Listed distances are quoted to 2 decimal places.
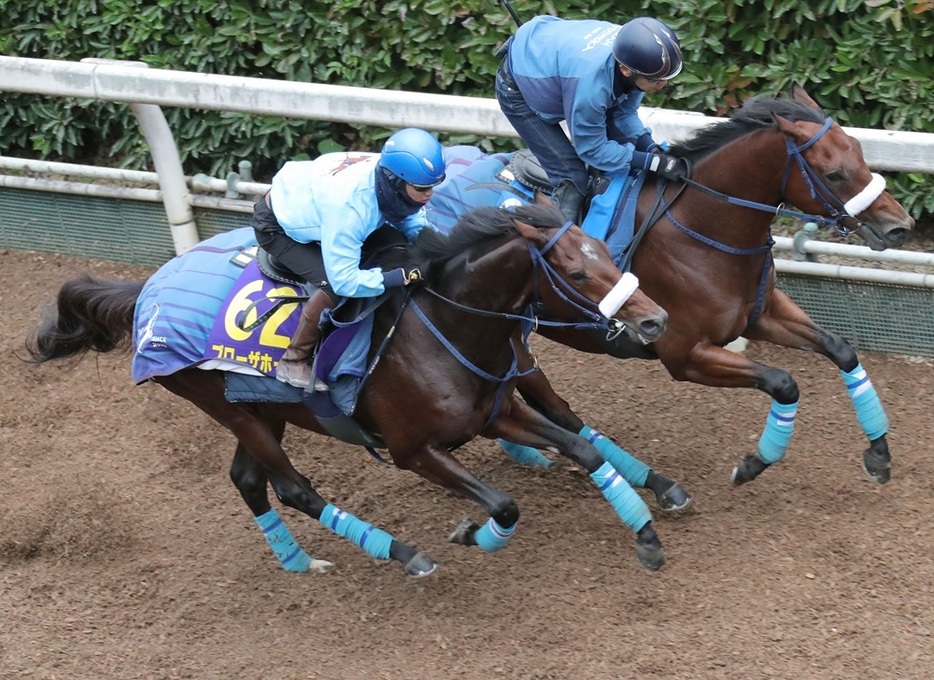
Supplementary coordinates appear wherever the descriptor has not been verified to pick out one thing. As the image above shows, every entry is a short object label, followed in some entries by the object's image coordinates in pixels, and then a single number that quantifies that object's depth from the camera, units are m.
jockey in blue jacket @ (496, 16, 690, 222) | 10.87
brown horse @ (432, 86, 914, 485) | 10.84
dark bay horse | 9.46
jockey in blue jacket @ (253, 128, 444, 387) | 9.76
